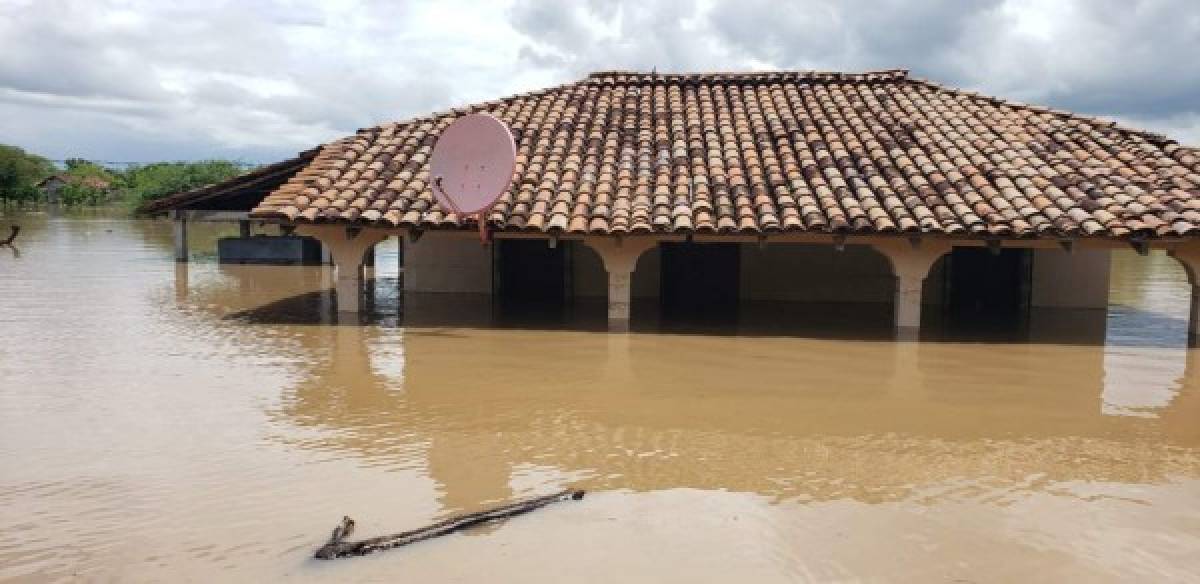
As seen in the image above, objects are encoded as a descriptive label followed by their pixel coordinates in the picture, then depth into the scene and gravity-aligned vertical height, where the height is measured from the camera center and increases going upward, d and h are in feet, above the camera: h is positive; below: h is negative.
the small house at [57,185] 262.88 +16.73
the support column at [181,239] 70.64 -0.24
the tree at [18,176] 222.28 +16.78
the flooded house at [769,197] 34.12 +2.25
